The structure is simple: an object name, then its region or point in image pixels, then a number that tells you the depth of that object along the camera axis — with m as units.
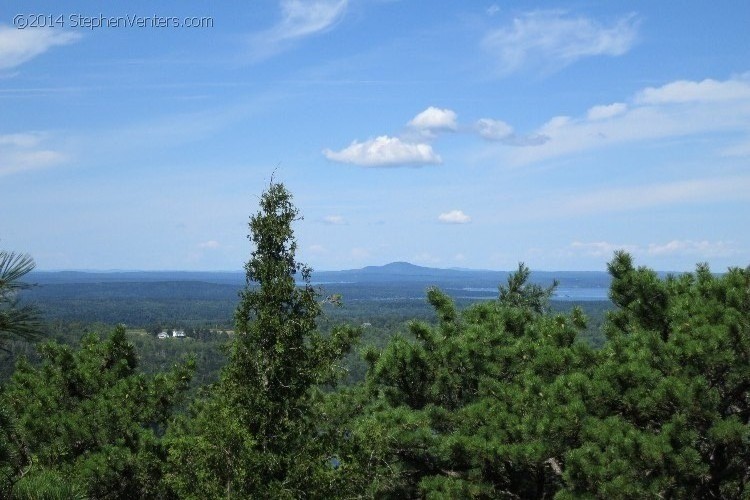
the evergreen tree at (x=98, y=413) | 12.10
